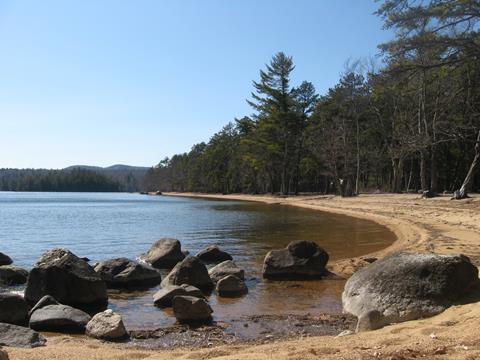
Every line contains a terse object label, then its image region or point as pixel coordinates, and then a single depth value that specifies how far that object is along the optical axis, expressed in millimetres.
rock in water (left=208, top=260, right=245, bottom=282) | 12531
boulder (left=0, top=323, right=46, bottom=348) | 7026
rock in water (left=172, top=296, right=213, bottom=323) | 8805
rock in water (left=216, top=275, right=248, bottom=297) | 11156
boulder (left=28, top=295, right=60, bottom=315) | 9141
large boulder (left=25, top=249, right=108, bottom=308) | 10375
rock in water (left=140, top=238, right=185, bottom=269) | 15500
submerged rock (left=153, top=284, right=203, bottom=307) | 10003
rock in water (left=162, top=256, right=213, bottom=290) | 11766
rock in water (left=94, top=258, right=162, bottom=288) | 12320
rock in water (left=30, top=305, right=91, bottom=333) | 8352
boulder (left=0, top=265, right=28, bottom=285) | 12781
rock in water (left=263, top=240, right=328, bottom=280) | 13031
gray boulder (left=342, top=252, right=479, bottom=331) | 7460
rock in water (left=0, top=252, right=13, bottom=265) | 15879
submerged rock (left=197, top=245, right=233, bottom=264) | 16203
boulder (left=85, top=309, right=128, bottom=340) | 7809
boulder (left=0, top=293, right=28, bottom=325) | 8789
